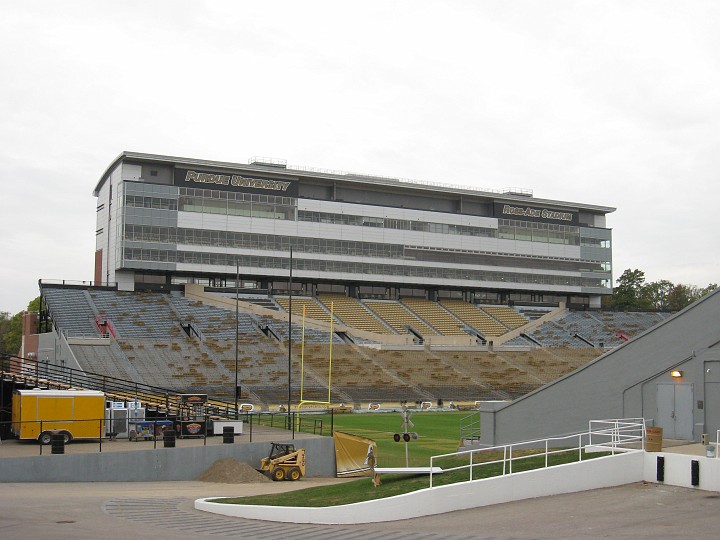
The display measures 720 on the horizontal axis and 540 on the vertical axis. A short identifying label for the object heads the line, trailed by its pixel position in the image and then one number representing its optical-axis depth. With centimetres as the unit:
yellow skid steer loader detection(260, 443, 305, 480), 3075
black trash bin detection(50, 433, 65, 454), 2828
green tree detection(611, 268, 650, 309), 13006
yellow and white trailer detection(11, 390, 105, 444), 3159
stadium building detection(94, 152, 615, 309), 7875
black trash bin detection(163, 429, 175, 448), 3081
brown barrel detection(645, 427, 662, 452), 2147
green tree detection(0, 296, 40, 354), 12534
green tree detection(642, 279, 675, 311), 14388
